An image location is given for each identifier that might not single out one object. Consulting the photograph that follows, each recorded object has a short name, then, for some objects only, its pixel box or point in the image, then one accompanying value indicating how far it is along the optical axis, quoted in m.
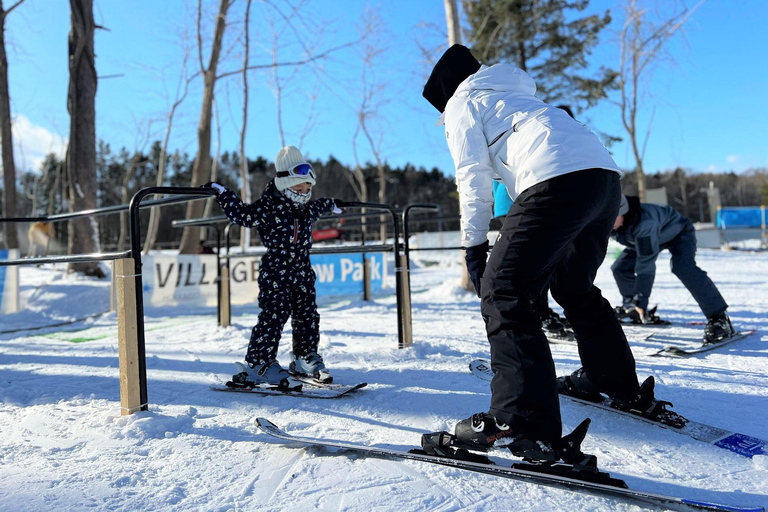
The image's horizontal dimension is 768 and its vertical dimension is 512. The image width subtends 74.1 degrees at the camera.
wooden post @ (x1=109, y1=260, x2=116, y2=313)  6.97
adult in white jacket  1.59
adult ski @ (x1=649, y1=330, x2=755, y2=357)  3.24
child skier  2.78
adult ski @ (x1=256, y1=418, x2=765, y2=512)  1.36
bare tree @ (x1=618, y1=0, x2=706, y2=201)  15.60
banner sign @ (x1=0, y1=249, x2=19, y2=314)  7.41
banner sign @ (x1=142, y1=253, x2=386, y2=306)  7.46
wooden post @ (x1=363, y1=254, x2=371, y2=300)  7.27
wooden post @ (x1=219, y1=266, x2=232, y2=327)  5.17
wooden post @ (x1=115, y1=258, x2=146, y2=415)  2.29
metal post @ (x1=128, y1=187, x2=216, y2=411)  2.34
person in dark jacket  3.62
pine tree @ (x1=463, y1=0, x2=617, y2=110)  16.20
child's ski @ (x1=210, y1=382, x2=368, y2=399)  2.62
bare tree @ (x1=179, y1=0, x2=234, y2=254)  11.19
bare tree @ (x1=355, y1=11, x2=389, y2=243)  24.66
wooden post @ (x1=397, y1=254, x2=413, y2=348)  3.75
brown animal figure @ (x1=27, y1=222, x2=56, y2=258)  8.77
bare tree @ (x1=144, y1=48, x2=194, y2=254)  18.38
